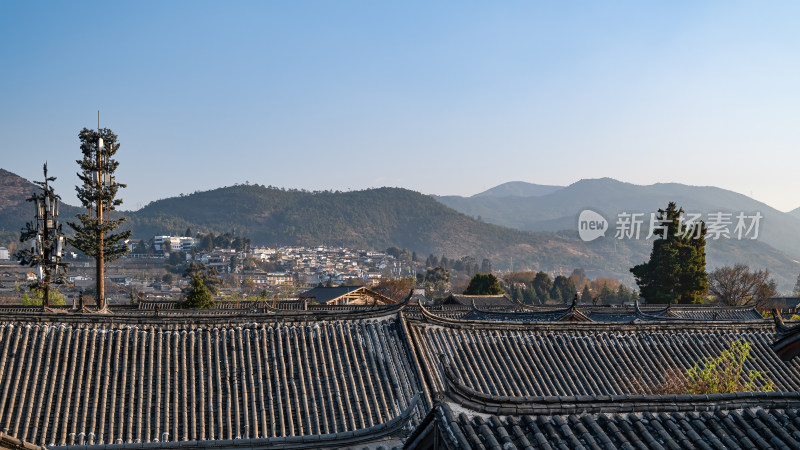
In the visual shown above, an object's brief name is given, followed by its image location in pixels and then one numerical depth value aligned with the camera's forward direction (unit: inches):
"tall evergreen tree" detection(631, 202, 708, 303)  2060.8
